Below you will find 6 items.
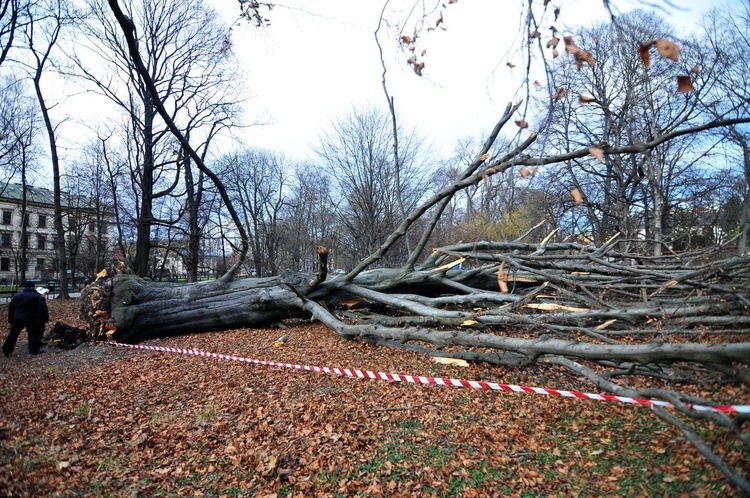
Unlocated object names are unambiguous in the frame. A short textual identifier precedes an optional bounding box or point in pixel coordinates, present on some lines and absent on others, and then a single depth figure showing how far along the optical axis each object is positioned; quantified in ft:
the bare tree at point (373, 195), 65.05
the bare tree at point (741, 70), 27.64
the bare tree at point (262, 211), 92.68
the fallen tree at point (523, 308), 9.94
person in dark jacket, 25.59
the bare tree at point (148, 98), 49.06
